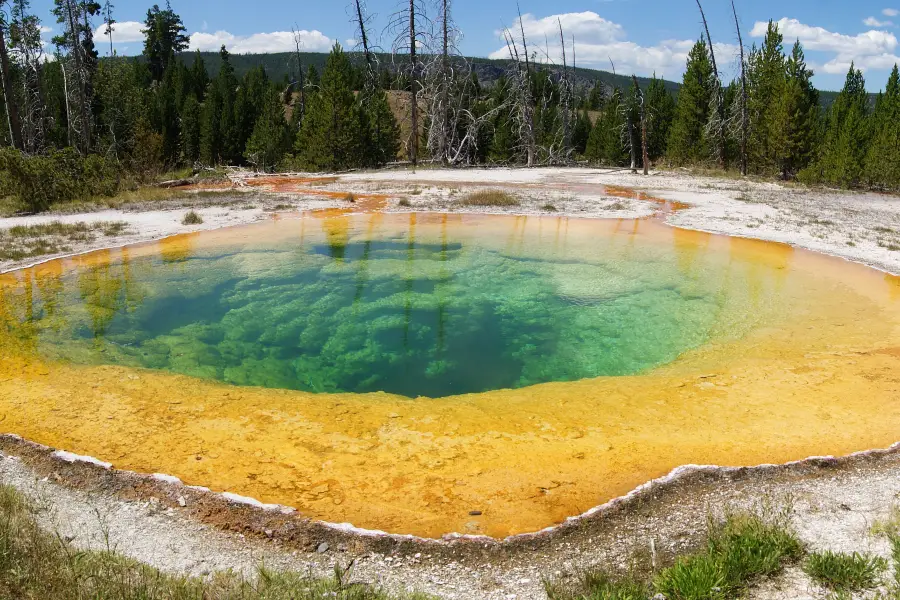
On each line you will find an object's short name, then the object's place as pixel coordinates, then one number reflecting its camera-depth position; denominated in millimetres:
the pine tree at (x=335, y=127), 28875
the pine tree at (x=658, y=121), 40781
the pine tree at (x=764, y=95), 27938
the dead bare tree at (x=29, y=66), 27422
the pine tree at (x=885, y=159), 21219
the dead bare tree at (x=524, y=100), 30400
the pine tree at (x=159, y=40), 61562
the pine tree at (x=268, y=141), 33812
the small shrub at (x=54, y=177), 14859
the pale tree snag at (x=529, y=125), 31062
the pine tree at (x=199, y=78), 53375
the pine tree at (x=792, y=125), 26062
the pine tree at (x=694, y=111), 31141
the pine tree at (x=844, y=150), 22375
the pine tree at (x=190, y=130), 41625
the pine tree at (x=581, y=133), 49938
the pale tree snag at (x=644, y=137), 24694
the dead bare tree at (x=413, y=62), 27391
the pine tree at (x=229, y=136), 41406
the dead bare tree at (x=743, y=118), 25547
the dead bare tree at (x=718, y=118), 28047
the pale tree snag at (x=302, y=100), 38425
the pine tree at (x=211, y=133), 40281
